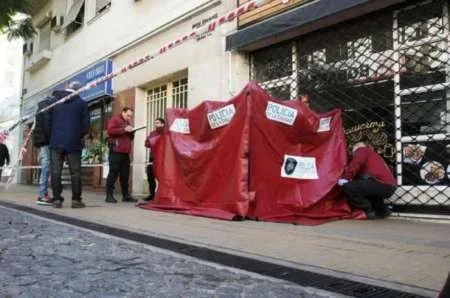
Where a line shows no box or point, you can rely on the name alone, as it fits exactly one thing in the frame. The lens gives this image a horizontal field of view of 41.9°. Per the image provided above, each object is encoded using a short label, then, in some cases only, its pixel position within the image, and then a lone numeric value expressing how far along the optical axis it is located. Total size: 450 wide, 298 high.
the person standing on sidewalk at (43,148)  9.88
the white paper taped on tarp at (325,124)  8.13
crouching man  7.55
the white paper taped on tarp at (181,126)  9.10
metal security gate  7.57
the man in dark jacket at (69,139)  9.28
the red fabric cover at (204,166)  7.87
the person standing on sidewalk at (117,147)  10.95
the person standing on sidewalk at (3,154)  18.47
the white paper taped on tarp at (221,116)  8.20
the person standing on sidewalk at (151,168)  10.98
